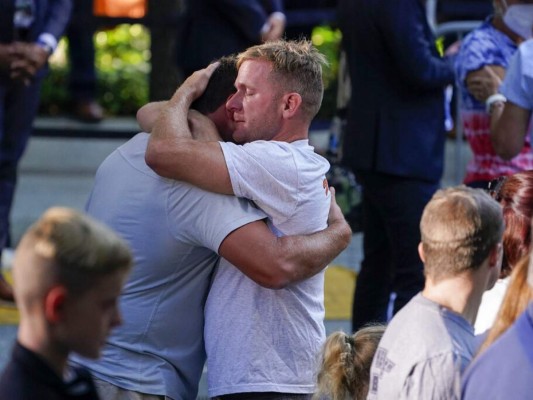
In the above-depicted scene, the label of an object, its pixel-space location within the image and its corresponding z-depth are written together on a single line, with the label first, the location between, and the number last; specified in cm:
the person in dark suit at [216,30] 1506
